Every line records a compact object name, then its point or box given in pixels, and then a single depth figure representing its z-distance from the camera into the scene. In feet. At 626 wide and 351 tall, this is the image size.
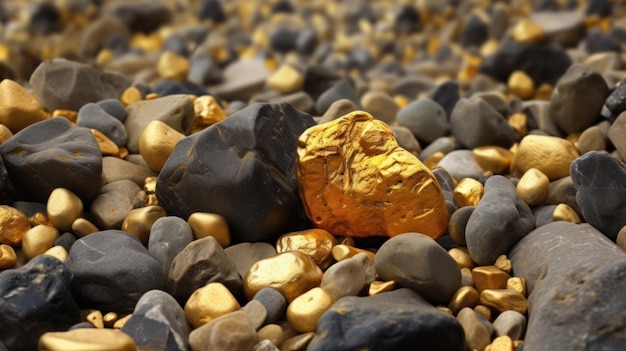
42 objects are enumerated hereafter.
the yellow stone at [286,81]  3.17
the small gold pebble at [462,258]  2.08
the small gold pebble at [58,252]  2.06
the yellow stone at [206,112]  2.44
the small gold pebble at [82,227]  2.12
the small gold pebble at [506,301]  1.98
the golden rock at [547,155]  2.27
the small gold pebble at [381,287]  1.98
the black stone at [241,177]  2.10
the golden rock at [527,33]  3.38
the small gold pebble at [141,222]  2.14
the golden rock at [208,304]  1.94
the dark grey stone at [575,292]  1.85
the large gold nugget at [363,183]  2.08
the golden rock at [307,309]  1.93
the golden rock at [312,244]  2.08
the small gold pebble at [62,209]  2.12
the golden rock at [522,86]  3.11
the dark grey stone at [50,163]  2.14
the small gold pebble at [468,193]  2.21
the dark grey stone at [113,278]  1.99
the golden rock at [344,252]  2.07
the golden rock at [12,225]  2.10
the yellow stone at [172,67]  3.45
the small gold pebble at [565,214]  2.14
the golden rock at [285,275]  1.99
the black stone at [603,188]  2.07
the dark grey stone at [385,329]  1.86
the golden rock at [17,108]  2.28
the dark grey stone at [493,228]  2.07
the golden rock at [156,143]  2.26
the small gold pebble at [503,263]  2.07
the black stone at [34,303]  1.91
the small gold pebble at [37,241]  2.08
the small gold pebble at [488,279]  2.03
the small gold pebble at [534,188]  2.19
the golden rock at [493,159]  2.40
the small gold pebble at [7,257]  2.06
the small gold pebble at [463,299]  1.98
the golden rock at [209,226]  2.10
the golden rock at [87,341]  1.81
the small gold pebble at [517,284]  2.02
